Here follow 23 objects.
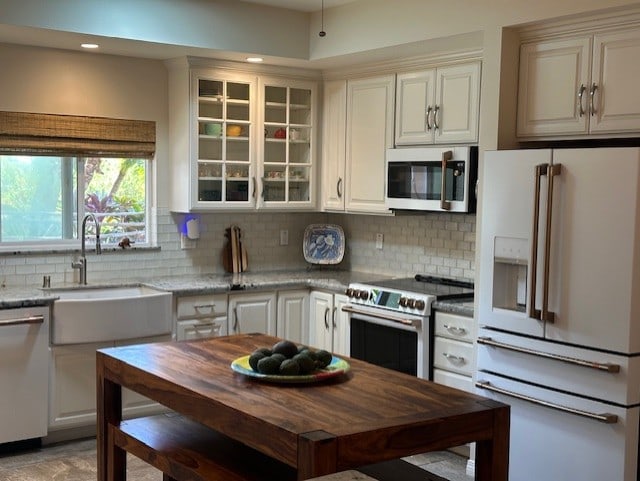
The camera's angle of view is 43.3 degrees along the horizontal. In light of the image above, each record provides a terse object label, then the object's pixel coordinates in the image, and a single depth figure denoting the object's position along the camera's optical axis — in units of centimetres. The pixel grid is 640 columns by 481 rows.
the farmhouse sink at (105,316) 462
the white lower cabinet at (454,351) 443
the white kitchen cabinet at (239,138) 538
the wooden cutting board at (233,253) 586
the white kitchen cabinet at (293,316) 551
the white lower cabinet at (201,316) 511
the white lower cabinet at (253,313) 532
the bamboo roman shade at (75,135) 496
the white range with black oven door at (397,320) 462
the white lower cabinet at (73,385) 468
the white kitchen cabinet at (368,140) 527
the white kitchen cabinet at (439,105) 467
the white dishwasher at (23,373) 446
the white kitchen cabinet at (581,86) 371
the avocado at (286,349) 301
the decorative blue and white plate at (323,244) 608
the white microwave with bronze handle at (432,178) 462
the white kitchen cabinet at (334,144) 567
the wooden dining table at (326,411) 232
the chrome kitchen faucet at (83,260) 514
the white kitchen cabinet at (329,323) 525
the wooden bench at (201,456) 290
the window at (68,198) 509
